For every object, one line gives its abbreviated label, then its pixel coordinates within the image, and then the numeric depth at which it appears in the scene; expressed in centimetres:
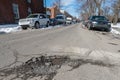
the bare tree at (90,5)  2340
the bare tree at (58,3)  2864
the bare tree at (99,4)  1865
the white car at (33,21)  880
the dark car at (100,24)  784
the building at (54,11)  3412
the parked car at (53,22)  1306
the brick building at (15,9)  1053
